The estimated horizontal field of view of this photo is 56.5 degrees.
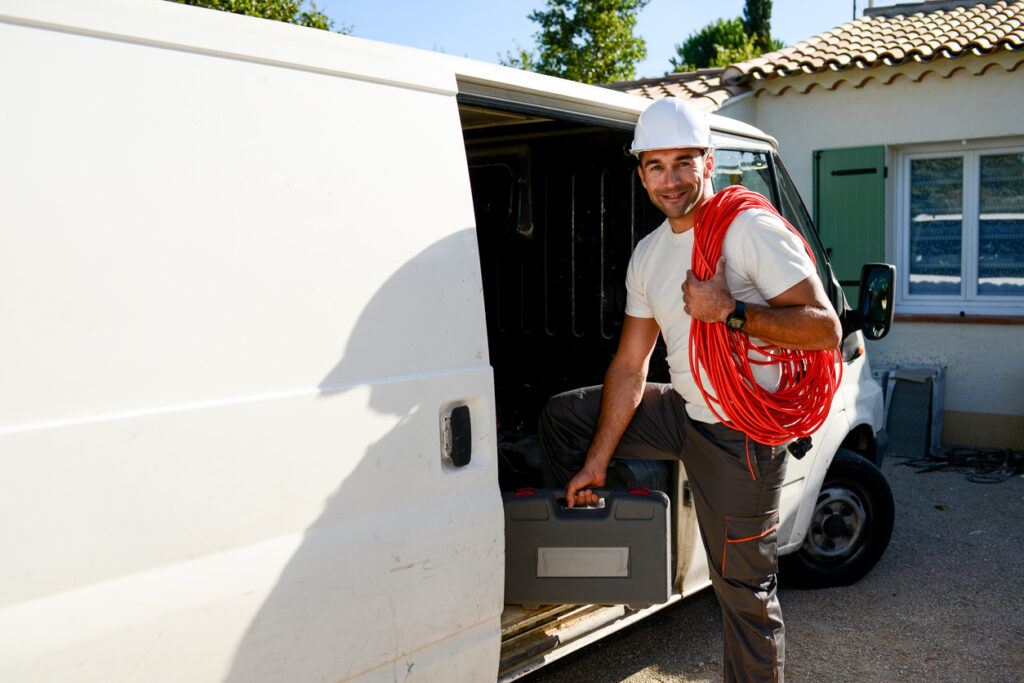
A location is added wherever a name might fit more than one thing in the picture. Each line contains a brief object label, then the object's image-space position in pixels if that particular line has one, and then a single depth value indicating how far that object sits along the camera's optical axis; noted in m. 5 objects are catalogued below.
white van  1.64
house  8.09
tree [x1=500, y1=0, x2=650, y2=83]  15.66
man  2.64
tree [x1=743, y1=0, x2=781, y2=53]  30.28
